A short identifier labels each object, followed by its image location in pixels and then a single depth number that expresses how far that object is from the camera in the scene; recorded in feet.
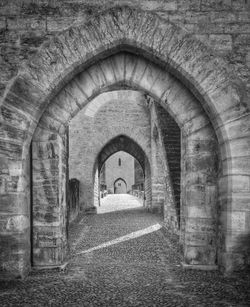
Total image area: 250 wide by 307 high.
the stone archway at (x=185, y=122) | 13.65
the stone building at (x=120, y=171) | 121.73
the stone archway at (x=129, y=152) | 44.56
